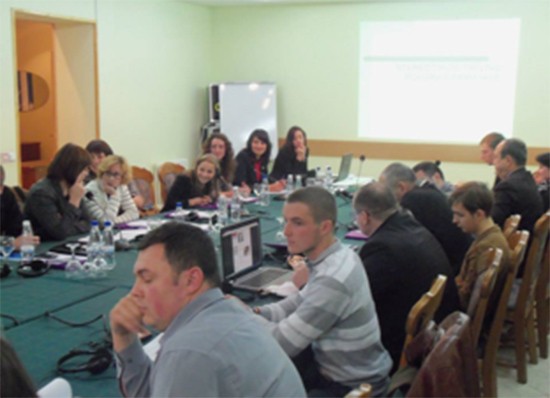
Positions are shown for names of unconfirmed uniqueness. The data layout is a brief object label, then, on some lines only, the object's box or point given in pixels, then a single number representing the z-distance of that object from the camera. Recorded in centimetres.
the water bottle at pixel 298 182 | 610
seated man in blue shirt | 133
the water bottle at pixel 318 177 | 607
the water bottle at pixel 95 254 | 314
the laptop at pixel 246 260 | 288
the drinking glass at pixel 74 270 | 309
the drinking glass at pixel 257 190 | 554
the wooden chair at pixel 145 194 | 560
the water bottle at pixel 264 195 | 534
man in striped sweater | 212
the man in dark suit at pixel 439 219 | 368
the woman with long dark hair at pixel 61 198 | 384
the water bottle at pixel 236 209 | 462
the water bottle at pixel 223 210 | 457
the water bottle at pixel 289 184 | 593
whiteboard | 857
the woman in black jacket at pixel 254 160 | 643
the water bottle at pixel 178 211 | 465
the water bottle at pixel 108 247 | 331
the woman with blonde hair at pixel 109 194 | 443
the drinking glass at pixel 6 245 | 345
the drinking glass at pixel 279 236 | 380
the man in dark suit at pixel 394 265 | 258
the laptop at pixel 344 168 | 660
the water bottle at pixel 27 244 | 335
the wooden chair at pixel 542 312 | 404
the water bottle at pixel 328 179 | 602
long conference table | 195
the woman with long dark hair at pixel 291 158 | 694
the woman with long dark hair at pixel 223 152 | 587
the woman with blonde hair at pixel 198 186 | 518
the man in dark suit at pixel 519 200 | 451
